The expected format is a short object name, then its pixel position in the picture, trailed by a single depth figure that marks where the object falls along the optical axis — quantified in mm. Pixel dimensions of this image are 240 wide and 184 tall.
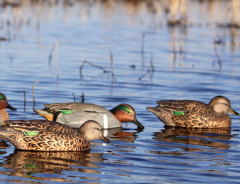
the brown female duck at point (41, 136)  15758
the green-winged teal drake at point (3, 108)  19156
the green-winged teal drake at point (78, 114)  19328
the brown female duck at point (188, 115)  20625
